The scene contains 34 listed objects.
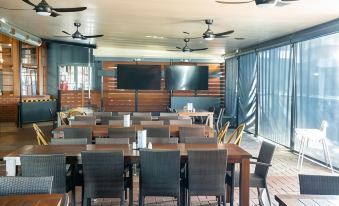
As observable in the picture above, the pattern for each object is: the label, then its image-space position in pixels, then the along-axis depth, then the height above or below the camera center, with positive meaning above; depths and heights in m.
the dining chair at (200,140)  4.43 -0.60
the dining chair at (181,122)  6.44 -0.53
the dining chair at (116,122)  6.28 -0.54
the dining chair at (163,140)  4.38 -0.59
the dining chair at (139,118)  6.73 -0.50
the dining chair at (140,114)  7.25 -0.45
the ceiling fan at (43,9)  4.95 +1.19
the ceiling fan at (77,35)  7.68 +1.26
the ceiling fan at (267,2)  4.02 +1.06
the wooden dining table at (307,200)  2.21 -0.69
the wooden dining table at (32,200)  2.15 -0.68
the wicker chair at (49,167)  3.32 -0.72
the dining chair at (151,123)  6.15 -0.53
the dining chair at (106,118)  6.86 -0.51
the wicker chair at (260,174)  3.84 -0.91
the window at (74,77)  13.44 +0.59
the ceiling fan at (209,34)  6.80 +1.16
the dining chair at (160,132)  5.40 -0.60
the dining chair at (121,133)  5.27 -0.61
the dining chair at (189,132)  5.57 -0.62
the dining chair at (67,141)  4.27 -0.60
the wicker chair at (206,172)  3.50 -0.80
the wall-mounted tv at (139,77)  12.82 +0.59
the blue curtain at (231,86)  12.17 +0.26
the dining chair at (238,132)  5.26 -0.62
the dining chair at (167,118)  6.79 -0.50
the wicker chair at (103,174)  3.43 -0.81
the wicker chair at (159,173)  3.45 -0.80
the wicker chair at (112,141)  4.40 -0.61
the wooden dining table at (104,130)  5.43 -0.60
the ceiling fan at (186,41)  9.65 +1.48
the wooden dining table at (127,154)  3.58 -0.65
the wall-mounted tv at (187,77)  12.97 +0.60
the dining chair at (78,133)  5.23 -0.61
